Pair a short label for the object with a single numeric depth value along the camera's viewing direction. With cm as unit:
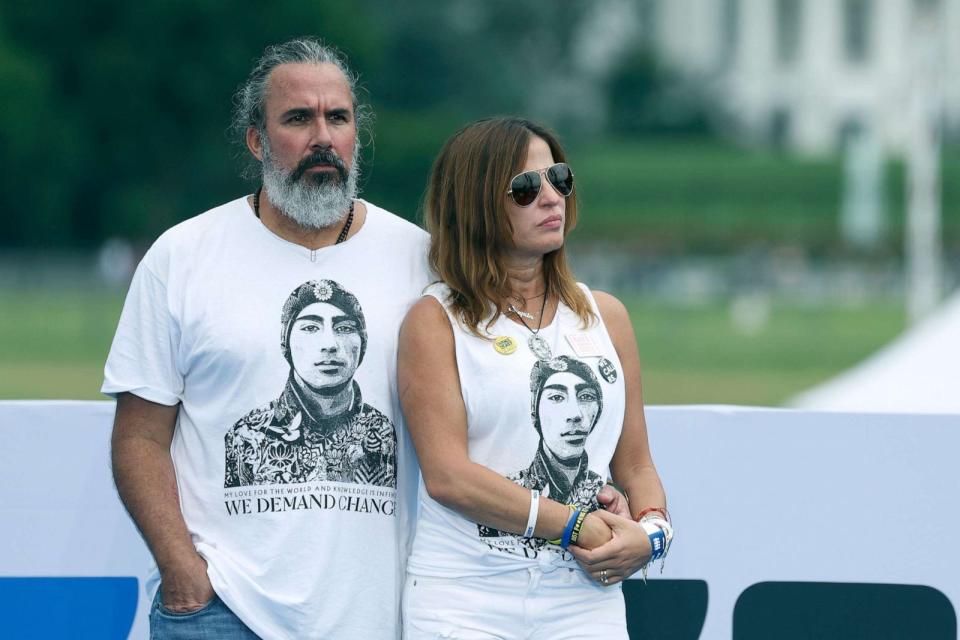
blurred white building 18087
